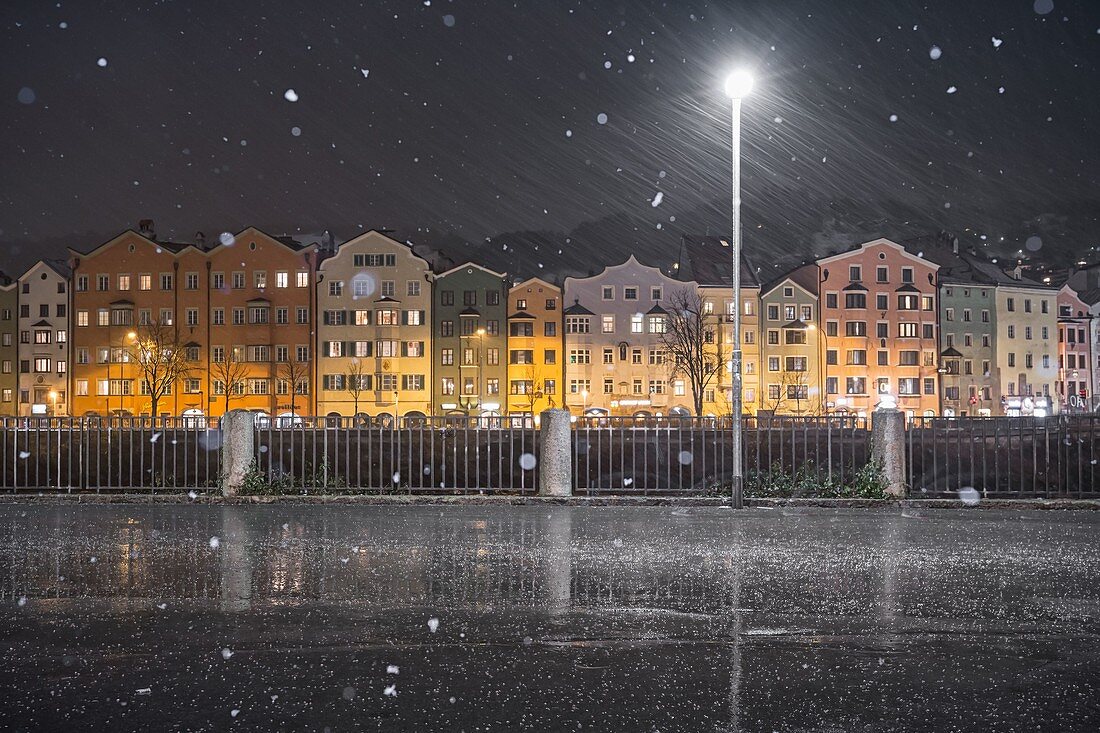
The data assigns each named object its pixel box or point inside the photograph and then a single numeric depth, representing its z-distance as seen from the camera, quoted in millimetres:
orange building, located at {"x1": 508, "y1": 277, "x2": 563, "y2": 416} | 82188
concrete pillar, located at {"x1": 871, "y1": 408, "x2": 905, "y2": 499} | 17875
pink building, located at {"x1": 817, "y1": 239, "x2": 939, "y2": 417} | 86375
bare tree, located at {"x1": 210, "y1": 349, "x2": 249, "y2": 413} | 79688
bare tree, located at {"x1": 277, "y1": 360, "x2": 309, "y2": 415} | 80125
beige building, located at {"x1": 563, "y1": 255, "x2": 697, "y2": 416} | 83125
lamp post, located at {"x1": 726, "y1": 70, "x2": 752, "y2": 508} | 17766
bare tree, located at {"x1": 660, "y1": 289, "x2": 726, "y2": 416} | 77062
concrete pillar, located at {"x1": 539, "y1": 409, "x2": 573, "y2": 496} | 18188
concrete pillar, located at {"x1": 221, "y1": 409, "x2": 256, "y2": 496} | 18641
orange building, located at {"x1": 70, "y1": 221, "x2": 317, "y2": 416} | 80875
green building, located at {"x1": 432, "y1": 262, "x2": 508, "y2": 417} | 81438
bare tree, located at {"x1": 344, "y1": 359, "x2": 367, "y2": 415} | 80375
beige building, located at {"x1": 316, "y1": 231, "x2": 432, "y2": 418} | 80938
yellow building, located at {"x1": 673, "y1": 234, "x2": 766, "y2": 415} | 83062
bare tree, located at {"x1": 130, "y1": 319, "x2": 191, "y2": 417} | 77250
